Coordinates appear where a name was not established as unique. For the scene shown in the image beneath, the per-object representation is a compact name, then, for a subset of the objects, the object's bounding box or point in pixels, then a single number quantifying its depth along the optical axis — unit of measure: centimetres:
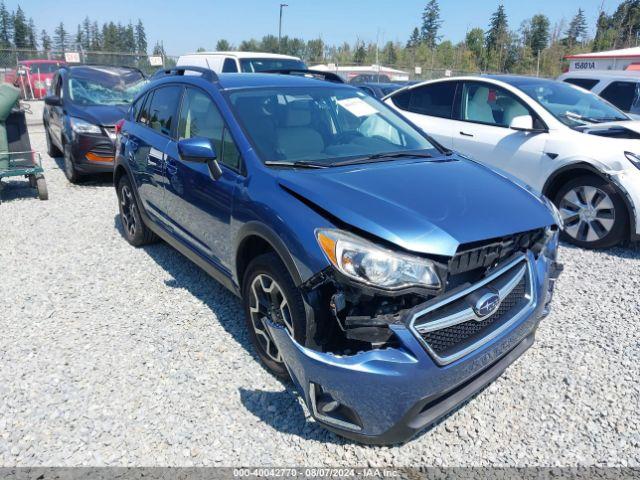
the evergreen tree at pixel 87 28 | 11186
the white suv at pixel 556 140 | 496
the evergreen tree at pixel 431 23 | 8350
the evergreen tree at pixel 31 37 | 8280
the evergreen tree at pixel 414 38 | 8774
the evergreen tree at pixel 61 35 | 9529
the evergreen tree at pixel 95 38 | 8715
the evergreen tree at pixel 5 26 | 8862
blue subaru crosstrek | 219
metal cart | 689
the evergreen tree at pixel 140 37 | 10305
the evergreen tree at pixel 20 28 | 9006
